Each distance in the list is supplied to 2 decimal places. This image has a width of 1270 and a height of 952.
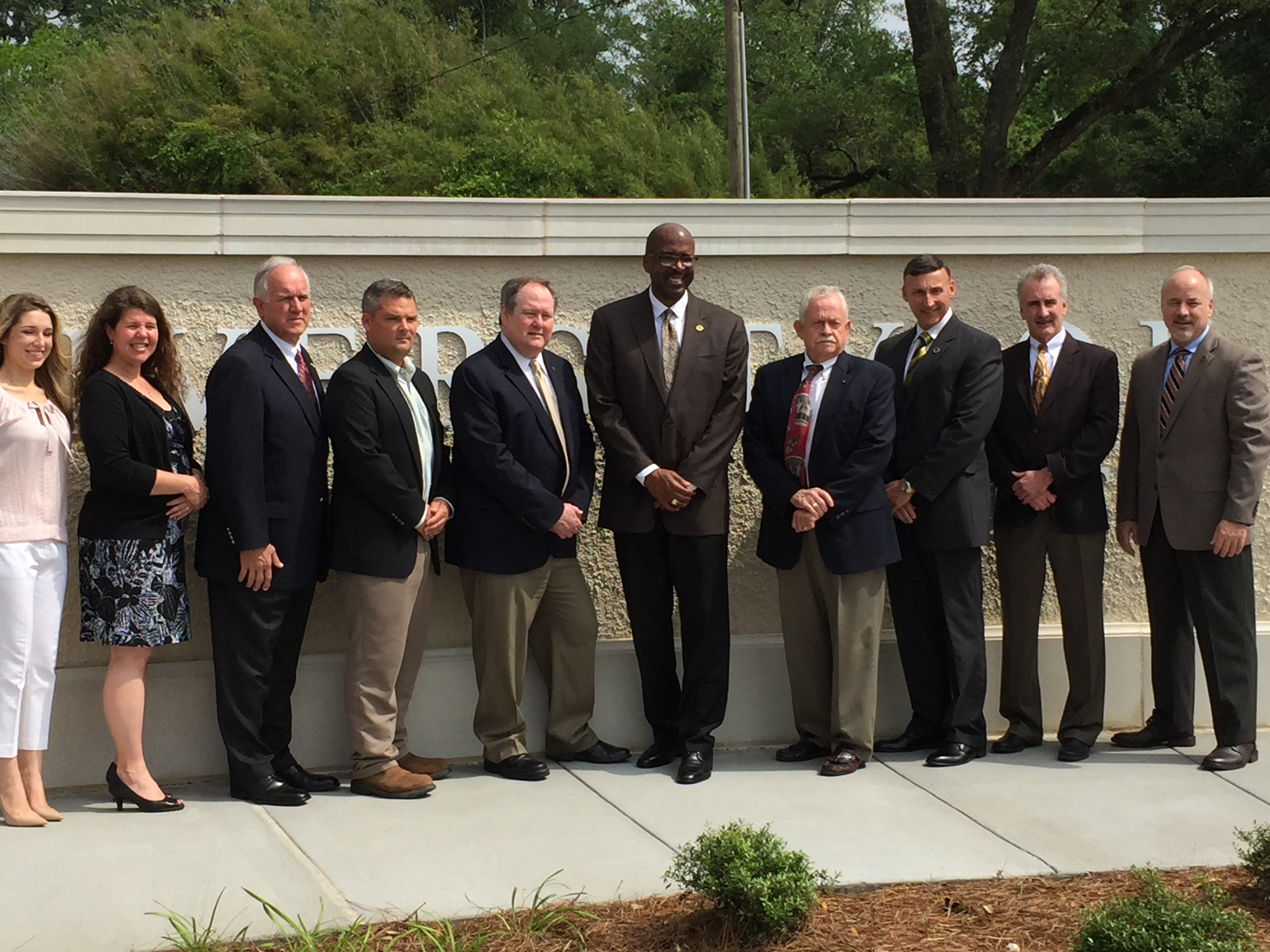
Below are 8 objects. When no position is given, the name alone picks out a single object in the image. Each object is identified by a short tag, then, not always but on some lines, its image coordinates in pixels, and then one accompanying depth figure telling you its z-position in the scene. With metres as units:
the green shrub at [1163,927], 3.32
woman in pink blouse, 4.70
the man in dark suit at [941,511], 5.73
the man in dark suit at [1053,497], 5.86
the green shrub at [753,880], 3.69
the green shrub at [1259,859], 4.05
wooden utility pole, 20.92
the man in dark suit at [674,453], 5.56
